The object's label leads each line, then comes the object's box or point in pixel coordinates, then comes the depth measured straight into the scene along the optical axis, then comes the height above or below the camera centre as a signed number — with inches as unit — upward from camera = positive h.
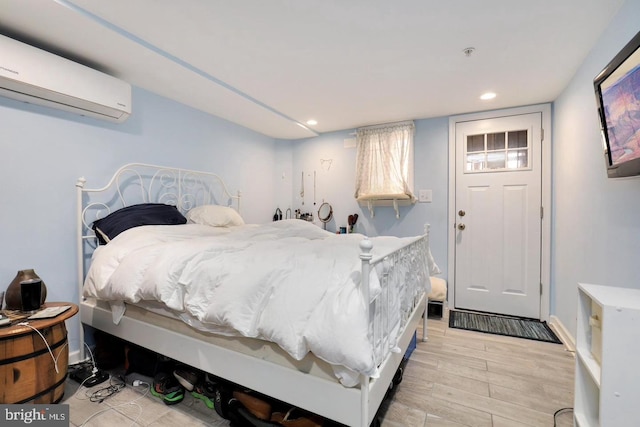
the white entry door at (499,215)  117.5 -1.6
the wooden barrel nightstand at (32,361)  55.2 -30.4
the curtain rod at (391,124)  135.2 +41.8
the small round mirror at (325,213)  154.7 -1.1
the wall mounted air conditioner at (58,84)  65.4 +32.0
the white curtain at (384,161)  134.7 +24.2
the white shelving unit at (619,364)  40.6 -21.7
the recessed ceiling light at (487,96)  105.7 +42.9
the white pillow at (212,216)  105.3 -1.9
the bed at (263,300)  43.9 -16.8
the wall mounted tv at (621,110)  47.4 +18.5
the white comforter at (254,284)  42.6 -13.7
